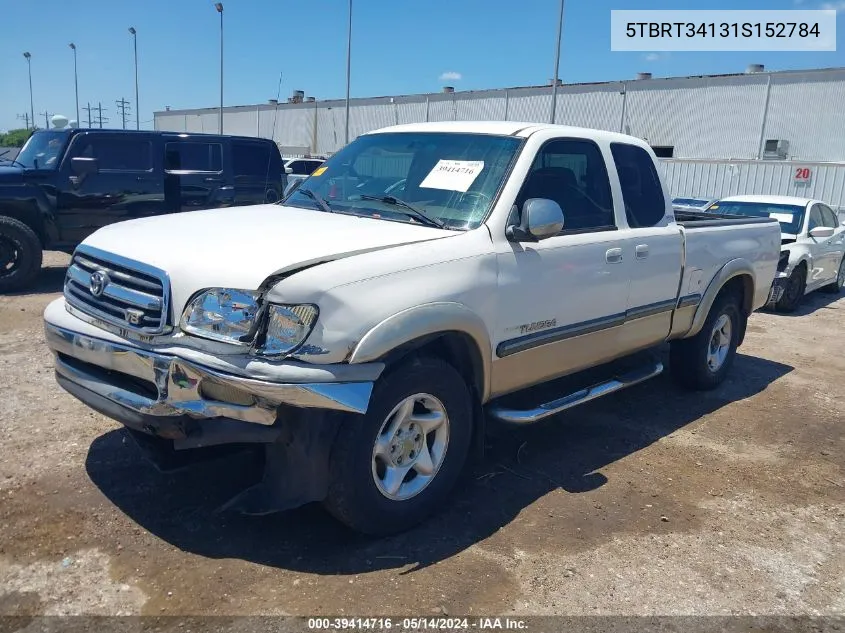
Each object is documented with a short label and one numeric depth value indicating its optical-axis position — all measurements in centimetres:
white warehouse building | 2153
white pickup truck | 293
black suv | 891
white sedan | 1013
